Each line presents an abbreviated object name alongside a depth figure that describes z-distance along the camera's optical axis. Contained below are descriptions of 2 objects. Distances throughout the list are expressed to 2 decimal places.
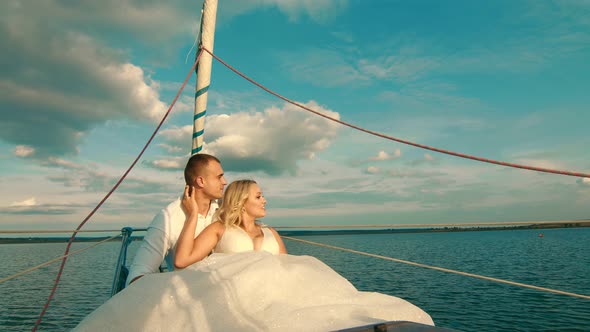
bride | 2.08
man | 3.14
